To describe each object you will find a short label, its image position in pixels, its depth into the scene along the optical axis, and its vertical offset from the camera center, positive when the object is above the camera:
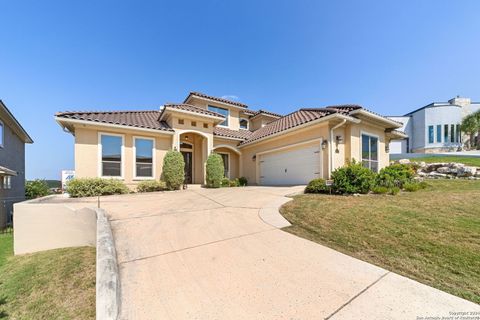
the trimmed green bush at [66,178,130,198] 9.26 -1.11
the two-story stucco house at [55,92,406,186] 10.18 +1.14
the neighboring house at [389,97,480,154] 26.42 +4.55
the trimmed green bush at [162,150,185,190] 11.31 -0.41
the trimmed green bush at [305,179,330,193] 8.75 -1.08
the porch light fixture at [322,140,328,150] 9.93 +0.81
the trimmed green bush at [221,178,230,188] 13.60 -1.36
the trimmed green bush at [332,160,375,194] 8.09 -0.74
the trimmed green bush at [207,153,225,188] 12.54 -0.53
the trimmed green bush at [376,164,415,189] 8.85 -0.69
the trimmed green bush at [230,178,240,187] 13.88 -1.40
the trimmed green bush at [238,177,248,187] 14.50 -1.38
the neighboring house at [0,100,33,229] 11.41 +0.17
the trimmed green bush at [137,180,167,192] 10.94 -1.22
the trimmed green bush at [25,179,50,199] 17.31 -2.13
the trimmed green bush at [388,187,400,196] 7.93 -1.15
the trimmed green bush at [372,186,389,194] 7.98 -1.11
